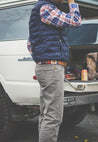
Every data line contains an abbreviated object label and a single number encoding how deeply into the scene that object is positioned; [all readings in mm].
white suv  3742
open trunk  4527
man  2783
